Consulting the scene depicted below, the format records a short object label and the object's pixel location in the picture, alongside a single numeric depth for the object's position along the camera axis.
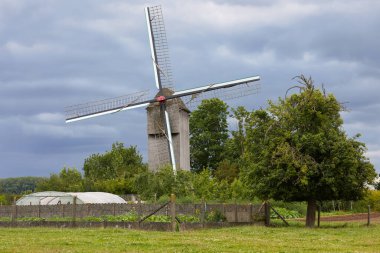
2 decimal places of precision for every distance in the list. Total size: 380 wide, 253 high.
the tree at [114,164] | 101.73
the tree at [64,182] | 86.50
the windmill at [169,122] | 64.31
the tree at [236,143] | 97.05
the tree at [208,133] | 102.94
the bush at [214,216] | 37.97
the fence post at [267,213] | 39.34
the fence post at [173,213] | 36.16
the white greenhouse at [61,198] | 54.19
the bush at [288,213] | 54.64
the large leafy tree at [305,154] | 38.22
